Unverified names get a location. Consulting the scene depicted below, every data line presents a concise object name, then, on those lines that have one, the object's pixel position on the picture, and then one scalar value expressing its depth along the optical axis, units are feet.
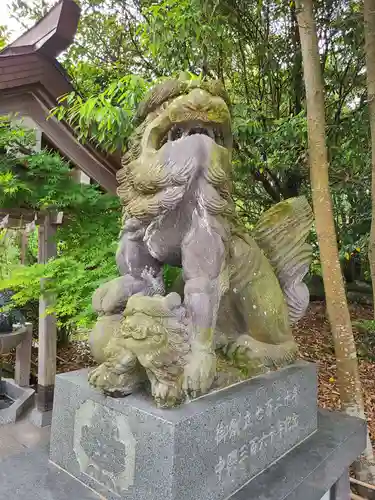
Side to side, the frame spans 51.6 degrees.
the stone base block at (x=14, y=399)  12.33
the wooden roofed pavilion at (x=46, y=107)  9.08
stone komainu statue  4.96
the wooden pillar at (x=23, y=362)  14.85
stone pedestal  4.43
